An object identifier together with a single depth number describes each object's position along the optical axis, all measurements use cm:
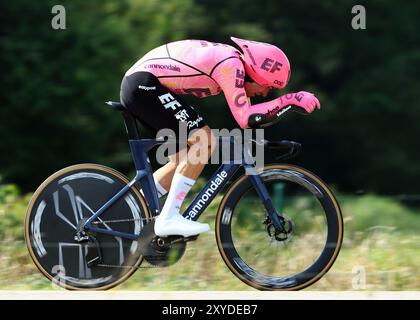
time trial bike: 1062
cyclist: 1037
